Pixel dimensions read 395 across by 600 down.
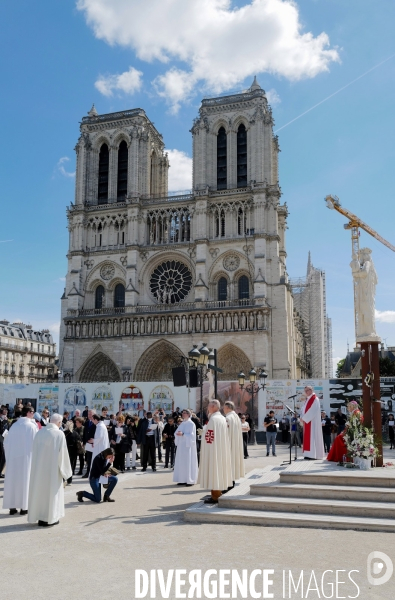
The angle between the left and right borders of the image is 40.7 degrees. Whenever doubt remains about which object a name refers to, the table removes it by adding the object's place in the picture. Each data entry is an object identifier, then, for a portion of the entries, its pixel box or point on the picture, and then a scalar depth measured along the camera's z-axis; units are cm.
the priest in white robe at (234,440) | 884
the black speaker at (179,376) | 1426
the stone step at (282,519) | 666
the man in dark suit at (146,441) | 1302
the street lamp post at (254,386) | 2022
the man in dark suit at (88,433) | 1175
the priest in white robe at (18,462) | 795
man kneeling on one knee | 858
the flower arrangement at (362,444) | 898
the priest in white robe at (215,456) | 800
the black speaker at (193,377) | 1419
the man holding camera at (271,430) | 1553
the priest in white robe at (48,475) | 711
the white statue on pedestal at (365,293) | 986
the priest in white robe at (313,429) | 1074
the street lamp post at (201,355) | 1365
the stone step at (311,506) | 707
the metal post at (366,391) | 952
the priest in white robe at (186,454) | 1059
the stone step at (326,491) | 754
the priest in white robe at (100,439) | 928
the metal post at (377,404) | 929
